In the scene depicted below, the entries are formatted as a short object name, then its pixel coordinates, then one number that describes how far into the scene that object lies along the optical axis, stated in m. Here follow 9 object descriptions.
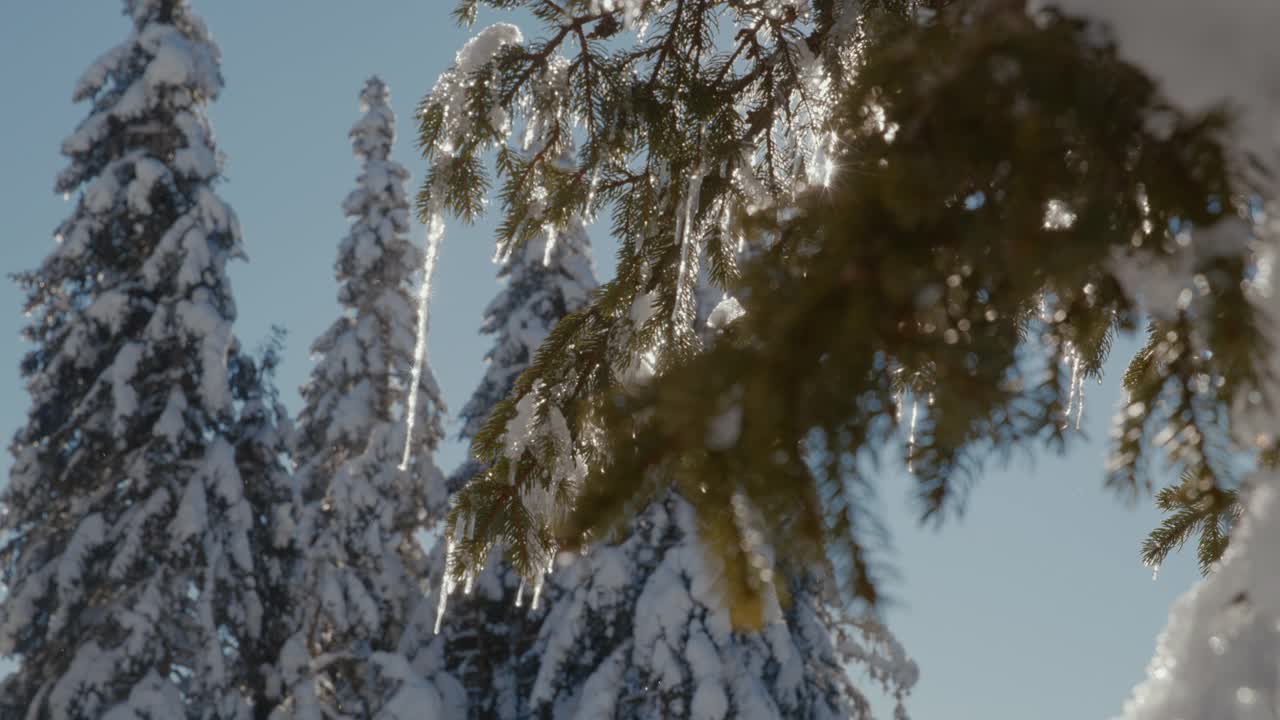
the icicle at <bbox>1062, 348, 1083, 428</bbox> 2.56
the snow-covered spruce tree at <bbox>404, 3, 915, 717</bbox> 2.54
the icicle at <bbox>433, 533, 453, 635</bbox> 2.49
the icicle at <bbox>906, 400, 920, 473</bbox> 2.00
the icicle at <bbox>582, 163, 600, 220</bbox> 3.26
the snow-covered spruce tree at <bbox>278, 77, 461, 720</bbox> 15.75
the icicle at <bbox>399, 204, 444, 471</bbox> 3.11
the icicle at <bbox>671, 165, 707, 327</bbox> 2.39
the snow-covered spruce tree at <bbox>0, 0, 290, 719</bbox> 13.12
